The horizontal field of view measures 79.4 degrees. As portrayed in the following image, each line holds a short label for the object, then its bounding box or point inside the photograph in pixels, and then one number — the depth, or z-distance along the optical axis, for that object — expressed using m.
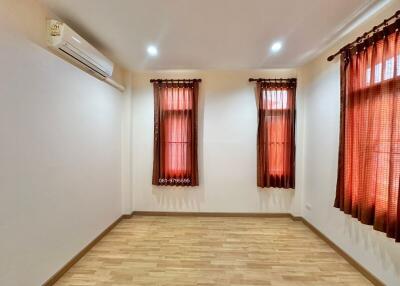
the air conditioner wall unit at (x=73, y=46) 2.22
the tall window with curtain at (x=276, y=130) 4.19
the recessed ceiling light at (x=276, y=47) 3.06
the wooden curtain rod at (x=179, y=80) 4.27
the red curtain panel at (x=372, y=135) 1.96
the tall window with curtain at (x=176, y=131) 4.26
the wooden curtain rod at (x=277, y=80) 4.20
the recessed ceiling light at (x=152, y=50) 3.14
